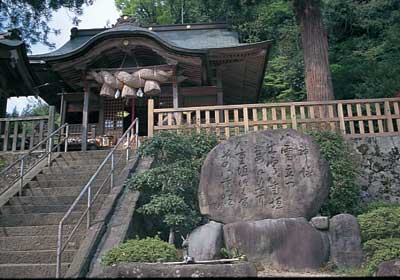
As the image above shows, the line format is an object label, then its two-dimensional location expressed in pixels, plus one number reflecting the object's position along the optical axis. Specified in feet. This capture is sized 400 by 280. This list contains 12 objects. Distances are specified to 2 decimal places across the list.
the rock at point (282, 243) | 19.63
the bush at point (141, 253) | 17.13
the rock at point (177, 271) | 15.11
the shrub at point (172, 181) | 21.40
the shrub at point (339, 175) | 25.26
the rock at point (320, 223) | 20.66
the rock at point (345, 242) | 20.02
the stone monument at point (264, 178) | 21.35
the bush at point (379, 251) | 18.31
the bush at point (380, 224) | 20.48
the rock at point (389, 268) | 16.01
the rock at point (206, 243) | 19.29
